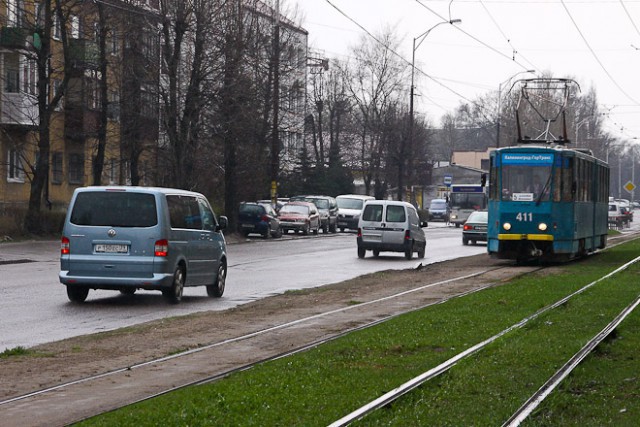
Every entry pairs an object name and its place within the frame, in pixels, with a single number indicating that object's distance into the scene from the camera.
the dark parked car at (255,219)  50.28
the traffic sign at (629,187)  77.07
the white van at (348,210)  63.31
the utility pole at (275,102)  47.92
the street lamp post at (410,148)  63.62
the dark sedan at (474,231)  47.53
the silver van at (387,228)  35.56
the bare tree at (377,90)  85.25
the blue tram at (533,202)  29.11
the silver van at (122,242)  17.75
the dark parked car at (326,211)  60.53
